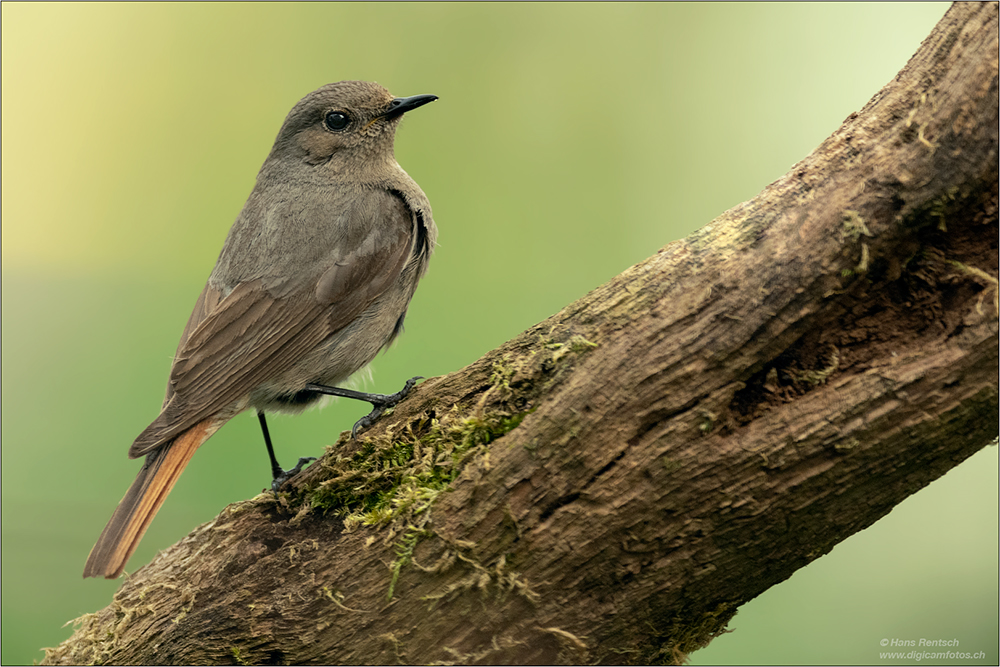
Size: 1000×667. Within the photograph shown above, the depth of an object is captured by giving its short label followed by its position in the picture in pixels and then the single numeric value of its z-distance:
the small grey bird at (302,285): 6.89
